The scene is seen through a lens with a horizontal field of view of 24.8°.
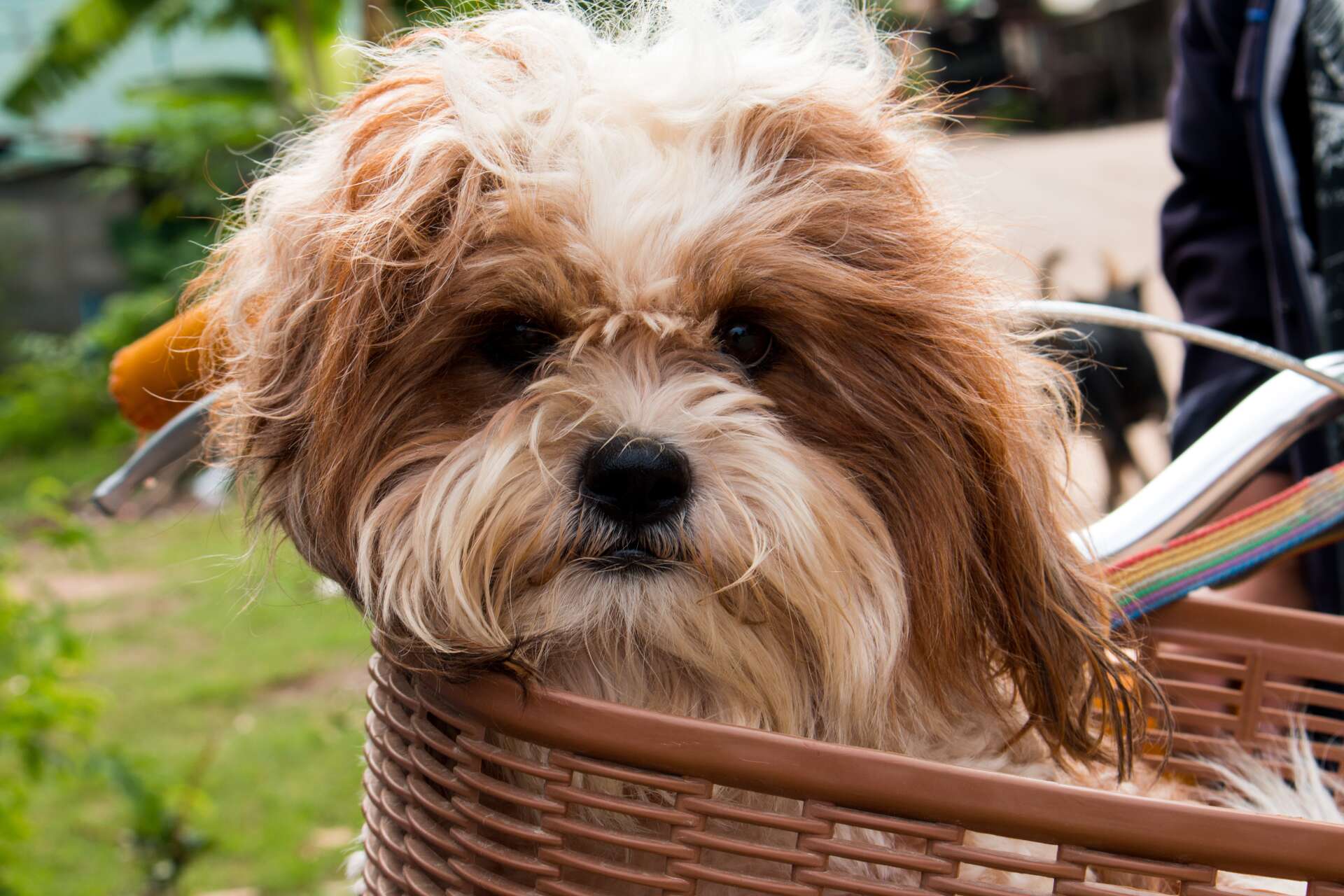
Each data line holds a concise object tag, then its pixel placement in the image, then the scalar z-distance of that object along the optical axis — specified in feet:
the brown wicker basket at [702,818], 1.92
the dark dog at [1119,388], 6.19
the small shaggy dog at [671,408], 2.17
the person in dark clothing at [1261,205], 2.71
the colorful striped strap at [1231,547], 2.35
